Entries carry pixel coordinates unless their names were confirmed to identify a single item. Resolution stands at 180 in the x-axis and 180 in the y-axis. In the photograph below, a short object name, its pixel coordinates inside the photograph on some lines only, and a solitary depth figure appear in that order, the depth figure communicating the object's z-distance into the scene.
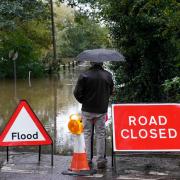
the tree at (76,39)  107.94
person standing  12.09
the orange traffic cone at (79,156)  11.49
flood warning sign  12.11
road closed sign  11.80
